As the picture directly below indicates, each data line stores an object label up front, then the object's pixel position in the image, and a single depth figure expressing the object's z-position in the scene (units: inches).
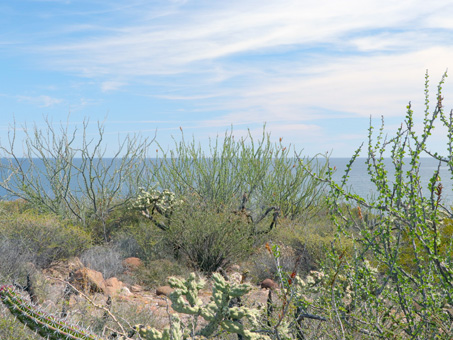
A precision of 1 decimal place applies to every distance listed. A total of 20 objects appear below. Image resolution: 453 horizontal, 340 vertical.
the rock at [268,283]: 249.7
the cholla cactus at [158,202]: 327.6
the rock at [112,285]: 227.2
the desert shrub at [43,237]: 272.4
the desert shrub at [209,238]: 279.6
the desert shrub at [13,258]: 225.6
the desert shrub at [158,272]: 258.5
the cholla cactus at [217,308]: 100.7
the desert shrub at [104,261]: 269.0
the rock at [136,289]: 249.2
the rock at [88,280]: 222.8
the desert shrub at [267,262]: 279.0
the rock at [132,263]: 279.7
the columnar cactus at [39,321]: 106.2
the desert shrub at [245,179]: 417.4
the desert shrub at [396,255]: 105.0
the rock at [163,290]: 232.9
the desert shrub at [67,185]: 378.0
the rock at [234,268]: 293.2
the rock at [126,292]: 227.9
